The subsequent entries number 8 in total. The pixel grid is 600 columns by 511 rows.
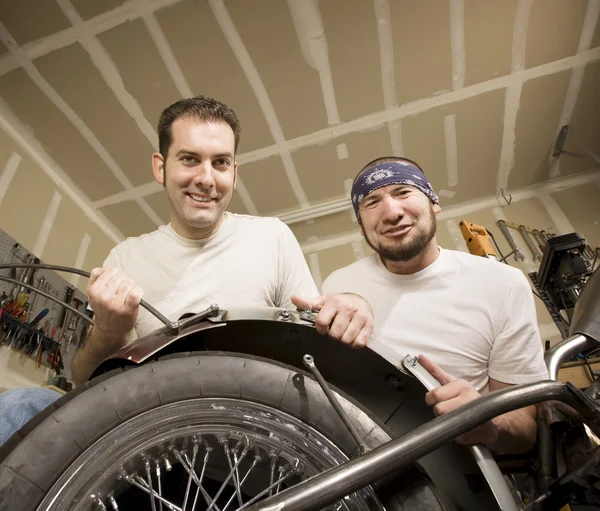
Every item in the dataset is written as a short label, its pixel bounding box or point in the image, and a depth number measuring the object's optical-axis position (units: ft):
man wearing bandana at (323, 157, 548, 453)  2.83
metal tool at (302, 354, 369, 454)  1.38
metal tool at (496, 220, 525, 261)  8.79
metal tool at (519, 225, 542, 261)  8.84
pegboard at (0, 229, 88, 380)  6.18
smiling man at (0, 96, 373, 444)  2.87
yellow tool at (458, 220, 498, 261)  6.96
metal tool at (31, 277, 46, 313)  6.40
